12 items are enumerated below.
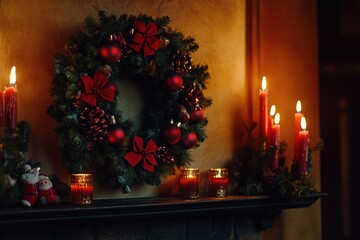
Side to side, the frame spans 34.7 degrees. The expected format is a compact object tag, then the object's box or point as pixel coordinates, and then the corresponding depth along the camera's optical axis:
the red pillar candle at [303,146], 2.76
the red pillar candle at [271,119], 2.83
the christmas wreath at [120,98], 2.31
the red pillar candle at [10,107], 2.15
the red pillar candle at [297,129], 2.81
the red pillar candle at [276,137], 2.78
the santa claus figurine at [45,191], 2.20
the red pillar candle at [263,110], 2.81
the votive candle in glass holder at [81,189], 2.22
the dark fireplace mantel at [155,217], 2.10
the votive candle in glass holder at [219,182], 2.65
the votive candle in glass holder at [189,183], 2.55
